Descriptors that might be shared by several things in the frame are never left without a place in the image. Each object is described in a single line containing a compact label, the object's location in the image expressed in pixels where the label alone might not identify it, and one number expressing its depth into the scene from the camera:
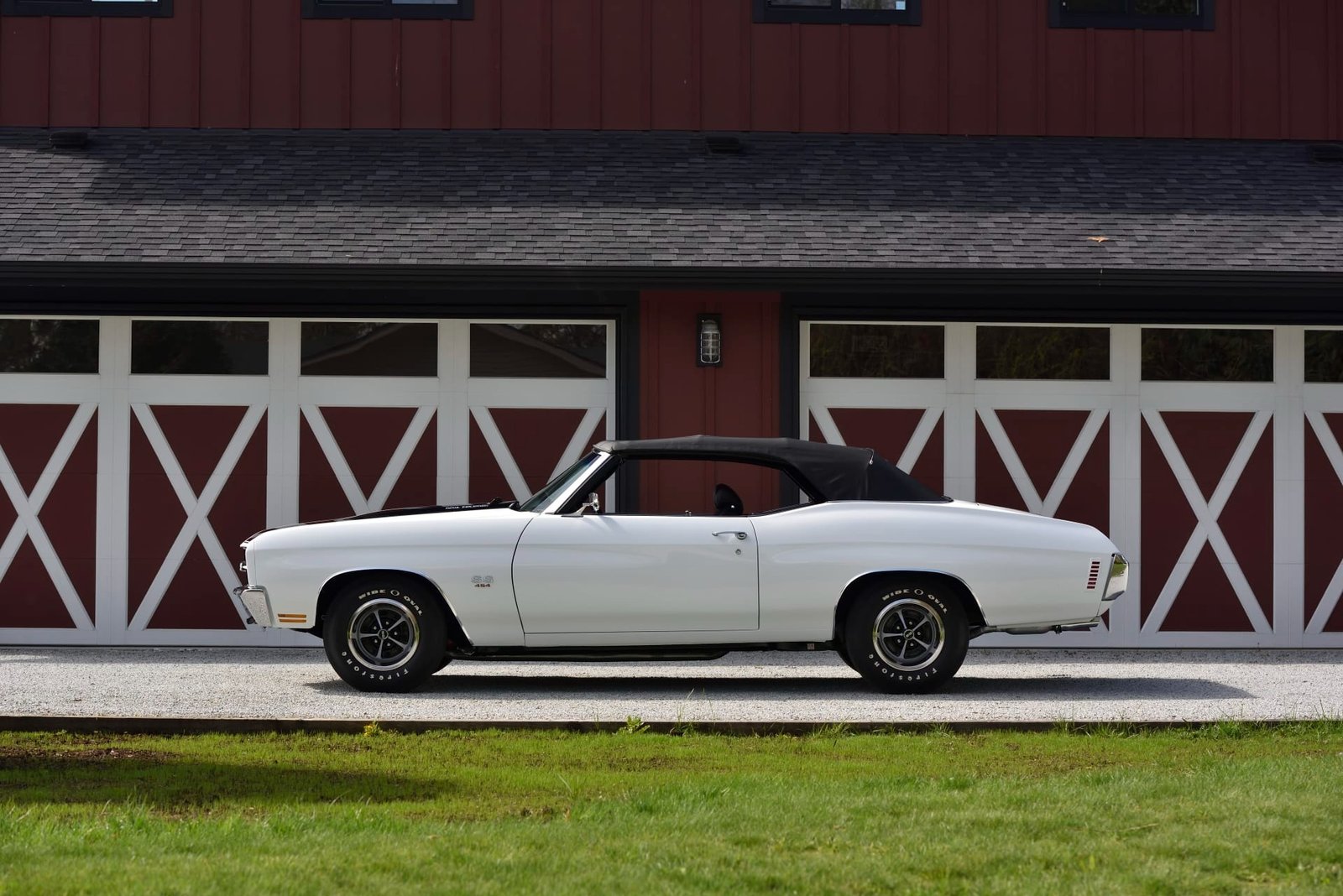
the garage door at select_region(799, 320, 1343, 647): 25.27
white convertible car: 18.81
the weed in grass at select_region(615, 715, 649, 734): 15.60
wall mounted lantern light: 24.92
